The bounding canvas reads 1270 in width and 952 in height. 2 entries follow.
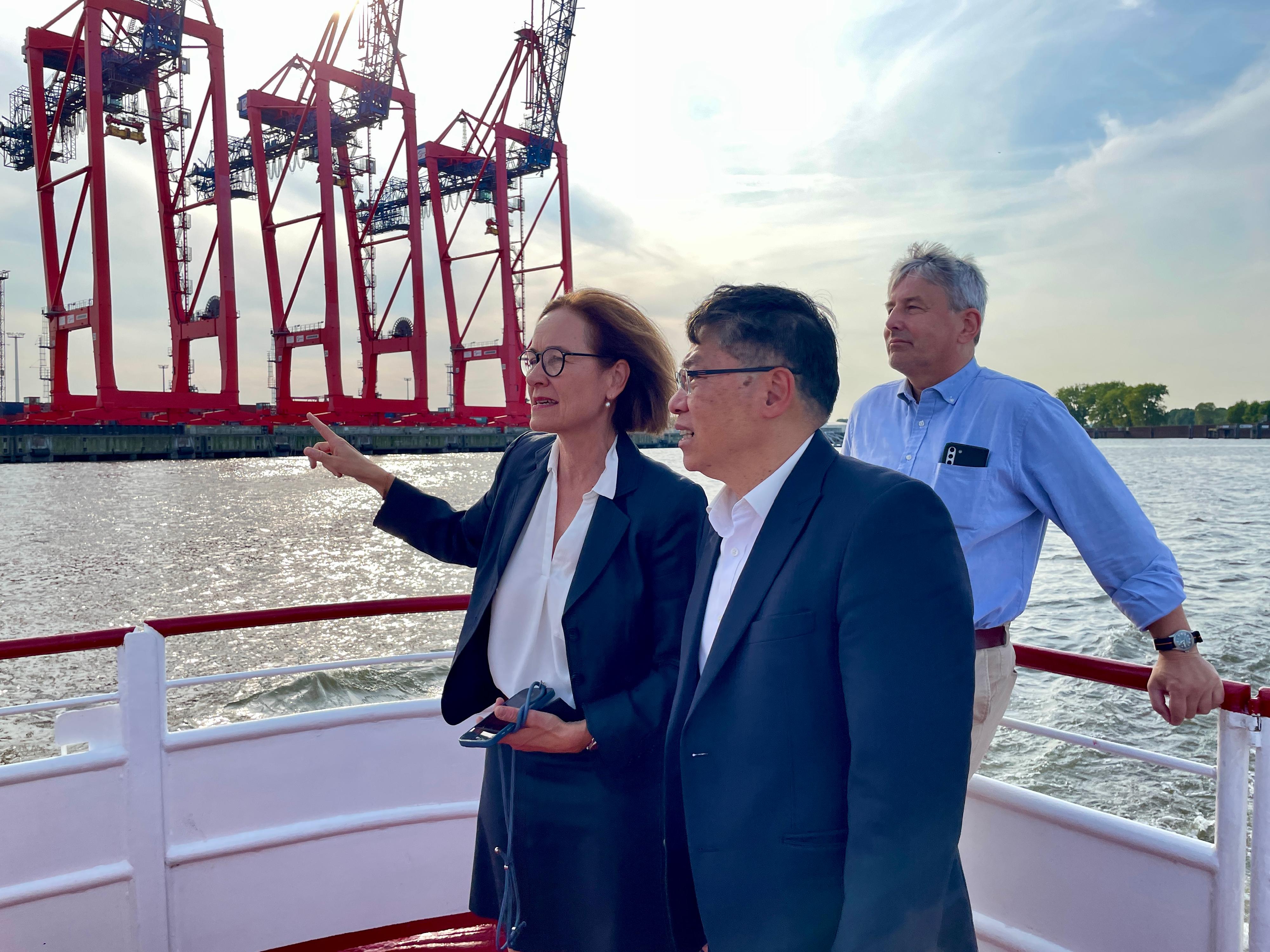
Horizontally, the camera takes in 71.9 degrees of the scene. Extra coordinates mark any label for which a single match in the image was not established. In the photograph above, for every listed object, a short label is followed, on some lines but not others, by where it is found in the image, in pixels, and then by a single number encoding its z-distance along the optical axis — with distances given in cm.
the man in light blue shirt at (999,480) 94
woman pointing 83
